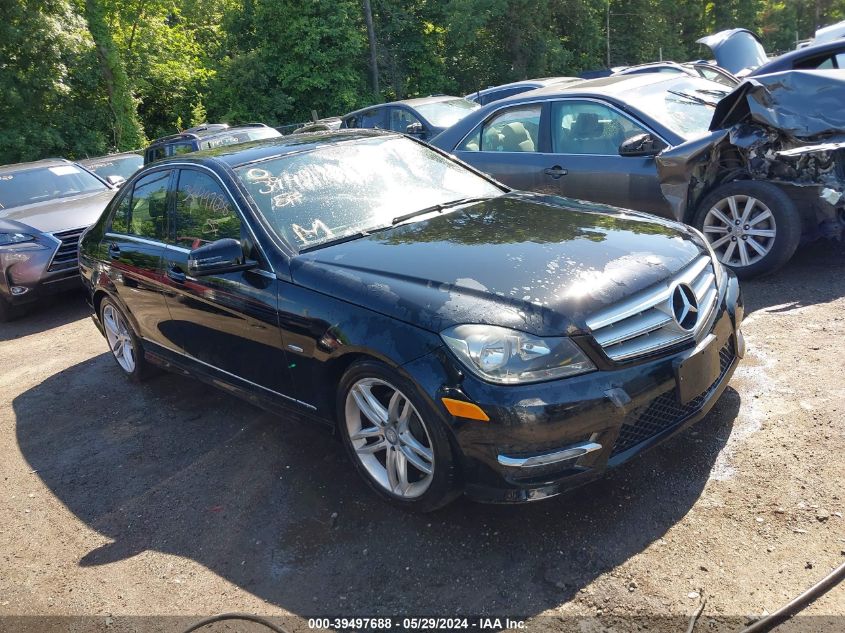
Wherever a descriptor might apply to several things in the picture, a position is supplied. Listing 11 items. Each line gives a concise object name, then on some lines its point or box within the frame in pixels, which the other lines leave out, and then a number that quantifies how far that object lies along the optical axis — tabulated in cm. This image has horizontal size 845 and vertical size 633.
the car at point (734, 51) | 988
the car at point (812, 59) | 797
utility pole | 2805
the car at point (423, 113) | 1138
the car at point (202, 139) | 1268
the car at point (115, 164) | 1159
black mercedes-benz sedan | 286
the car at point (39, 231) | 805
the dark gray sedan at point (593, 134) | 610
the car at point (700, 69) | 903
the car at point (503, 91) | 1308
